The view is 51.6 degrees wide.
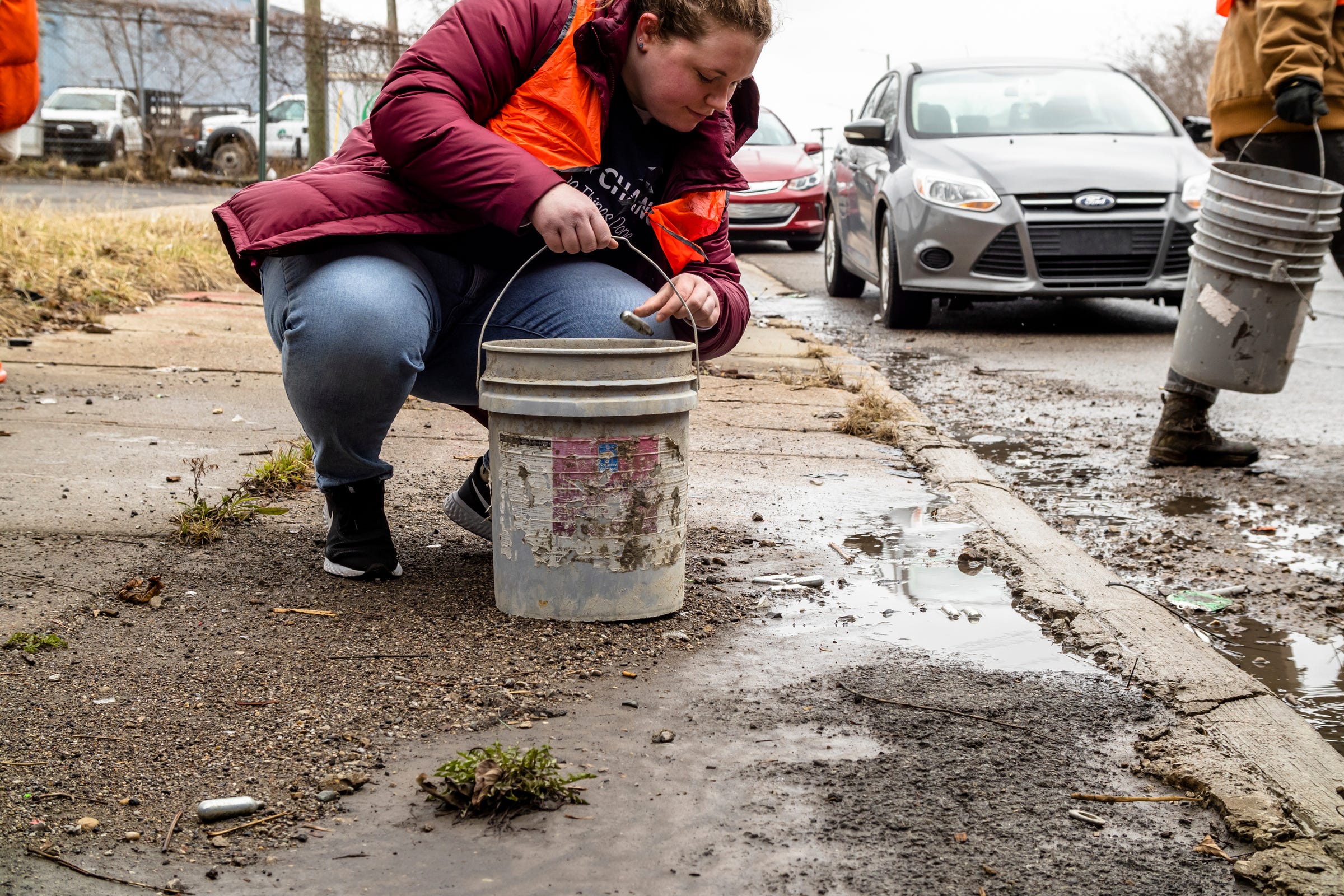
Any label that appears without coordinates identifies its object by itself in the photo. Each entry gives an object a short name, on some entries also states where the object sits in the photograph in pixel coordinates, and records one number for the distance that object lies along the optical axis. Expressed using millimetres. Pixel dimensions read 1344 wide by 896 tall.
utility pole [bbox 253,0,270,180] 12398
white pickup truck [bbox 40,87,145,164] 23969
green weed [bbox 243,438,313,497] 3637
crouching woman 2684
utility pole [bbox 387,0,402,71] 22612
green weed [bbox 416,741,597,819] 1919
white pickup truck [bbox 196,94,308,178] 24344
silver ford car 7566
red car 13305
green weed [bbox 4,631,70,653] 2430
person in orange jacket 4789
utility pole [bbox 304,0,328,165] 20719
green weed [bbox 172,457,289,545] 3123
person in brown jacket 4469
